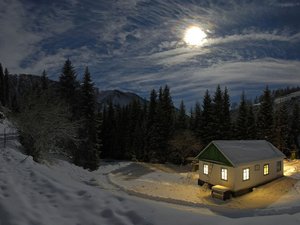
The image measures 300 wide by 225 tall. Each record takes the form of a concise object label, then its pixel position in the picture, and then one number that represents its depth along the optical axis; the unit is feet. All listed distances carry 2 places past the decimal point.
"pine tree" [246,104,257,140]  125.66
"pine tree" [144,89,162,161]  121.66
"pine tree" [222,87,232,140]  120.04
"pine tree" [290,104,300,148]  156.17
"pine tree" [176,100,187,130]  148.84
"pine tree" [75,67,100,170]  88.61
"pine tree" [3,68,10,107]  191.45
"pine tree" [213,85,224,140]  118.62
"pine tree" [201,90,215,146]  119.38
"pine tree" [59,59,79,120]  92.30
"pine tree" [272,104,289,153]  125.19
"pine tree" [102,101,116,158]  165.14
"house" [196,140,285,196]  67.42
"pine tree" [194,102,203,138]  123.45
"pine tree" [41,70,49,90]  124.17
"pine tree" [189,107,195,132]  148.65
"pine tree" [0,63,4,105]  175.34
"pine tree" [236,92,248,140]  124.72
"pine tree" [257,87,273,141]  123.70
